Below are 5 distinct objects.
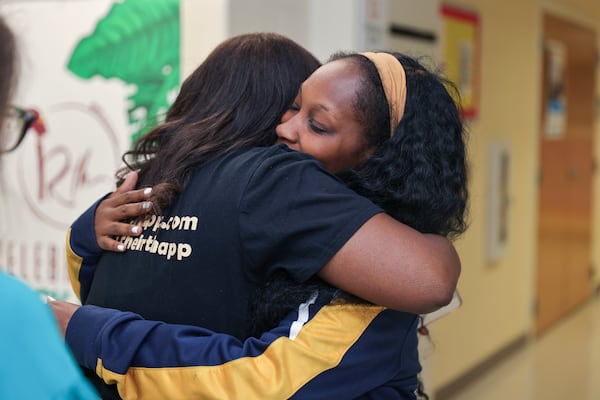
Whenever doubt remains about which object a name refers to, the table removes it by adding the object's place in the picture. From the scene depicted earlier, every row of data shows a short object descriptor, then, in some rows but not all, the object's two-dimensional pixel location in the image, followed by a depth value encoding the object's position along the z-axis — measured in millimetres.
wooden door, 5301
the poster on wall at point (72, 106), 2598
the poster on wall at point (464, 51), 3648
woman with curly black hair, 1048
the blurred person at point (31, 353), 694
